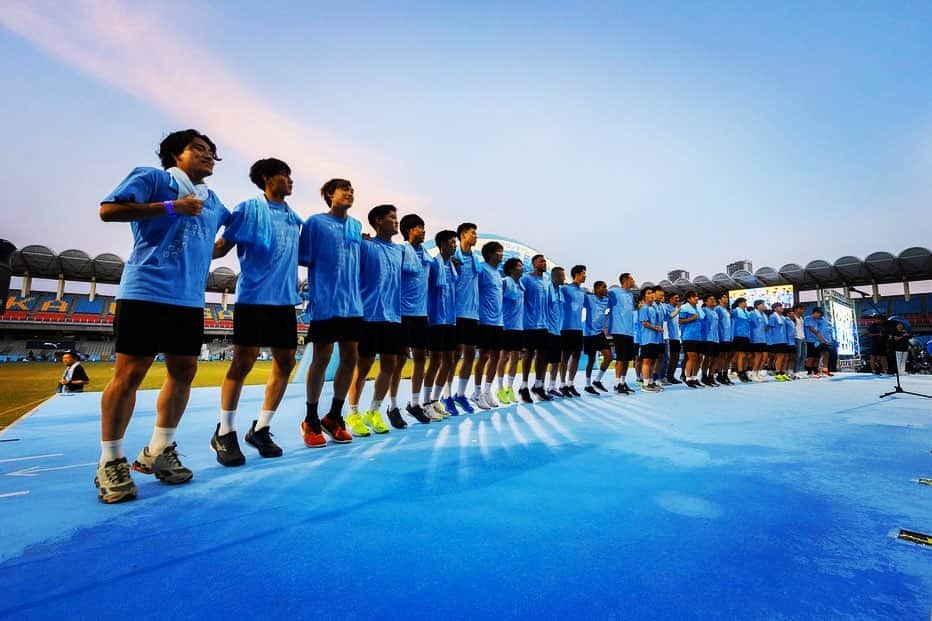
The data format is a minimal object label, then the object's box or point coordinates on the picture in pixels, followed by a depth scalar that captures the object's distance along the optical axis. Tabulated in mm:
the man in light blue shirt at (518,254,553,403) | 6027
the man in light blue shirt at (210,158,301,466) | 2664
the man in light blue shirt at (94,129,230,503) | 1981
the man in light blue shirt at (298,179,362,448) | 3121
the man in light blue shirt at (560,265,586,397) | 6473
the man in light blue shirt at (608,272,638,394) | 7090
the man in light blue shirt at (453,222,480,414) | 4848
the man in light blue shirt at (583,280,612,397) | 7047
